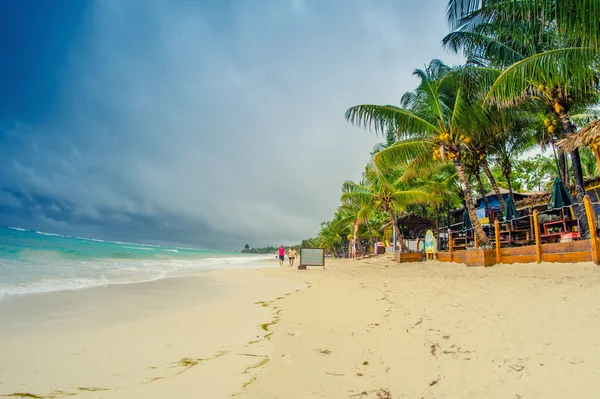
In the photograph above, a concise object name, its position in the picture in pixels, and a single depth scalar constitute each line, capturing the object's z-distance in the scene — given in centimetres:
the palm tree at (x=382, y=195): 1878
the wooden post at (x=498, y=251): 941
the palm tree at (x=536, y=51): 499
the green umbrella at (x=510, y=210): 1166
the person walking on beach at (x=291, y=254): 2342
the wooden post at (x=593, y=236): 650
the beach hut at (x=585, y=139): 732
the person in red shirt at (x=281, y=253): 2421
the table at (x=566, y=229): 848
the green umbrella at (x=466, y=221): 1526
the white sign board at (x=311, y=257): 1831
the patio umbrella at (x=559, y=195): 964
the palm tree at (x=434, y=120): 1126
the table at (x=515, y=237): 1038
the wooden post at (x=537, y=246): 798
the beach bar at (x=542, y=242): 702
